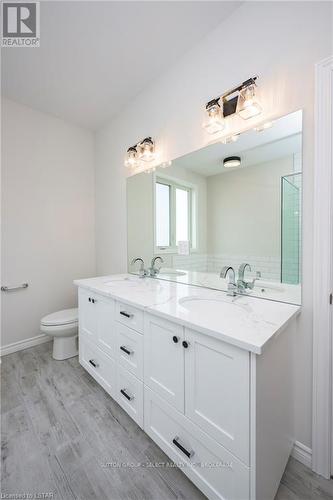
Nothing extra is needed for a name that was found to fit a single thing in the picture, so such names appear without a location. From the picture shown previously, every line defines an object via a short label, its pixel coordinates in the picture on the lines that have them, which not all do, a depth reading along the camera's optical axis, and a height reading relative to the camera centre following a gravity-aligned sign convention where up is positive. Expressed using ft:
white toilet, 6.68 -2.66
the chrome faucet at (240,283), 4.57 -0.81
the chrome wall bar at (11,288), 7.19 -1.41
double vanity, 2.66 -2.06
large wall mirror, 4.01 +0.77
